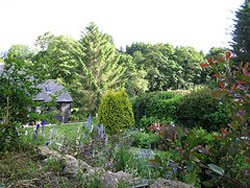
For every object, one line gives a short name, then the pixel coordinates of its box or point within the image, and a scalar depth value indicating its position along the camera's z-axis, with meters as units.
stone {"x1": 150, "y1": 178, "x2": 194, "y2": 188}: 2.24
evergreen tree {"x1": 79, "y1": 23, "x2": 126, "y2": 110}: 23.67
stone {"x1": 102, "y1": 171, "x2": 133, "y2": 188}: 2.38
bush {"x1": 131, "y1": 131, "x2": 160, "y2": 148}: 6.83
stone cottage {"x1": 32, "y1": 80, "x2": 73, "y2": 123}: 19.66
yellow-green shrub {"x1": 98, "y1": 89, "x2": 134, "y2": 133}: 9.16
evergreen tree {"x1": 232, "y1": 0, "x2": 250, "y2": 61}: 17.47
